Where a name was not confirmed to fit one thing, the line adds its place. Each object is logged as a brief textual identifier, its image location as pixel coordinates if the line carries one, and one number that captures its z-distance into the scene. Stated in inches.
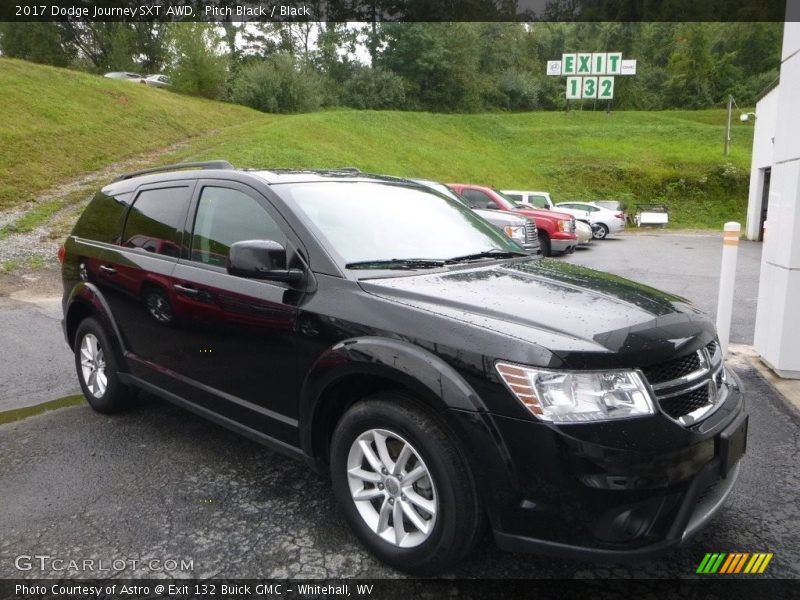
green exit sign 1620.3
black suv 86.9
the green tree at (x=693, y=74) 2561.5
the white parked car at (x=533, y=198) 786.2
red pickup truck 568.1
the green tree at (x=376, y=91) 1905.8
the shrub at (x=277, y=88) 1497.3
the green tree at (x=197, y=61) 1355.8
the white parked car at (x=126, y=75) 1464.2
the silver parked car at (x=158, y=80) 1423.5
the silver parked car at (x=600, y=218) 895.9
